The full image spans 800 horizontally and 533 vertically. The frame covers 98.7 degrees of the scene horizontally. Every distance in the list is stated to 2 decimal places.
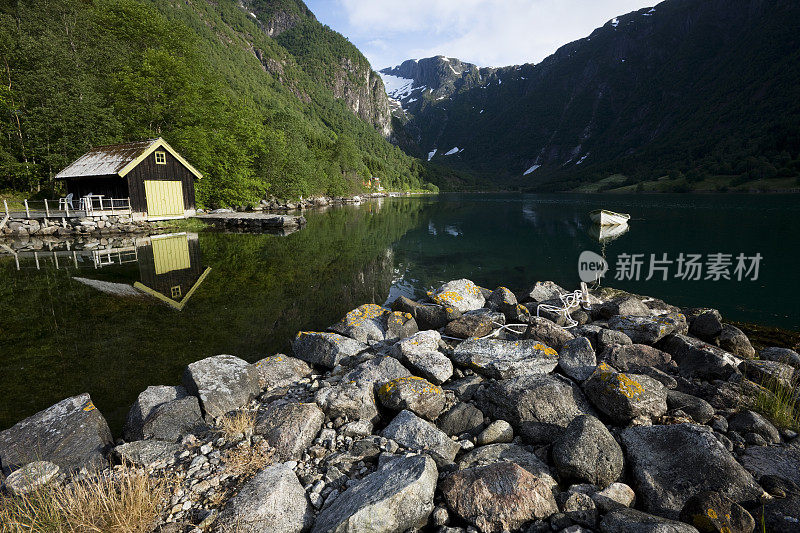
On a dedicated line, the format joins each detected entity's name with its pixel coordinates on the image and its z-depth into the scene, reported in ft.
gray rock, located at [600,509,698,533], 10.09
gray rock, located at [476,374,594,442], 17.54
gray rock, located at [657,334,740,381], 22.50
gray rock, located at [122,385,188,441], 19.03
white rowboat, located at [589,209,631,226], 60.54
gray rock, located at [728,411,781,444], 16.17
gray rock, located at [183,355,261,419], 20.55
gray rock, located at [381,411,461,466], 16.42
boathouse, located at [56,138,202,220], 106.01
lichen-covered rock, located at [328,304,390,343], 32.27
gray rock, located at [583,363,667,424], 17.43
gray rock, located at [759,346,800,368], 24.80
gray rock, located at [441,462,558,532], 12.00
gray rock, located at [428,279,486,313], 37.19
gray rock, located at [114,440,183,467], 15.74
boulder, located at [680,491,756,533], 10.35
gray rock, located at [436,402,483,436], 18.72
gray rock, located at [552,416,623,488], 13.99
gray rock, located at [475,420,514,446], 17.31
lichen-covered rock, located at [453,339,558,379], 22.72
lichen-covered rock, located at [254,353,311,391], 24.70
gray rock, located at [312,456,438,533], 11.68
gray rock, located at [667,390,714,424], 17.53
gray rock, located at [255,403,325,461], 16.65
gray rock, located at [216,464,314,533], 12.27
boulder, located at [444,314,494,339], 29.37
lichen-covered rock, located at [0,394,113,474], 16.20
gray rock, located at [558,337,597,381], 22.23
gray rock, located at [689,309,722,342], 28.99
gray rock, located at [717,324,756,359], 27.54
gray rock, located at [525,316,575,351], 26.57
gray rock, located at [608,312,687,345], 27.02
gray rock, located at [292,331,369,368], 28.17
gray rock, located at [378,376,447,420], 19.65
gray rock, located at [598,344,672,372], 23.66
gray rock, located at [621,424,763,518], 12.95
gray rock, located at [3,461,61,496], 13.74
